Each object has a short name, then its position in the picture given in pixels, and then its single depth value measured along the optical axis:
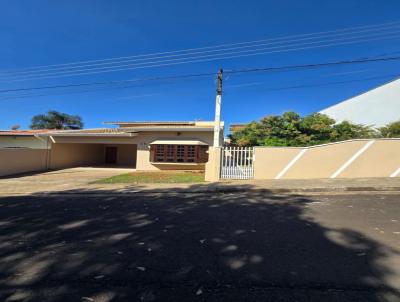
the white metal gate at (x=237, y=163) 12.21
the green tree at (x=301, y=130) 20.06
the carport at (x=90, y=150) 20.00
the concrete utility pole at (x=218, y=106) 12.88
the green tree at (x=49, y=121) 41.16
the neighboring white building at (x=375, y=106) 21.34
